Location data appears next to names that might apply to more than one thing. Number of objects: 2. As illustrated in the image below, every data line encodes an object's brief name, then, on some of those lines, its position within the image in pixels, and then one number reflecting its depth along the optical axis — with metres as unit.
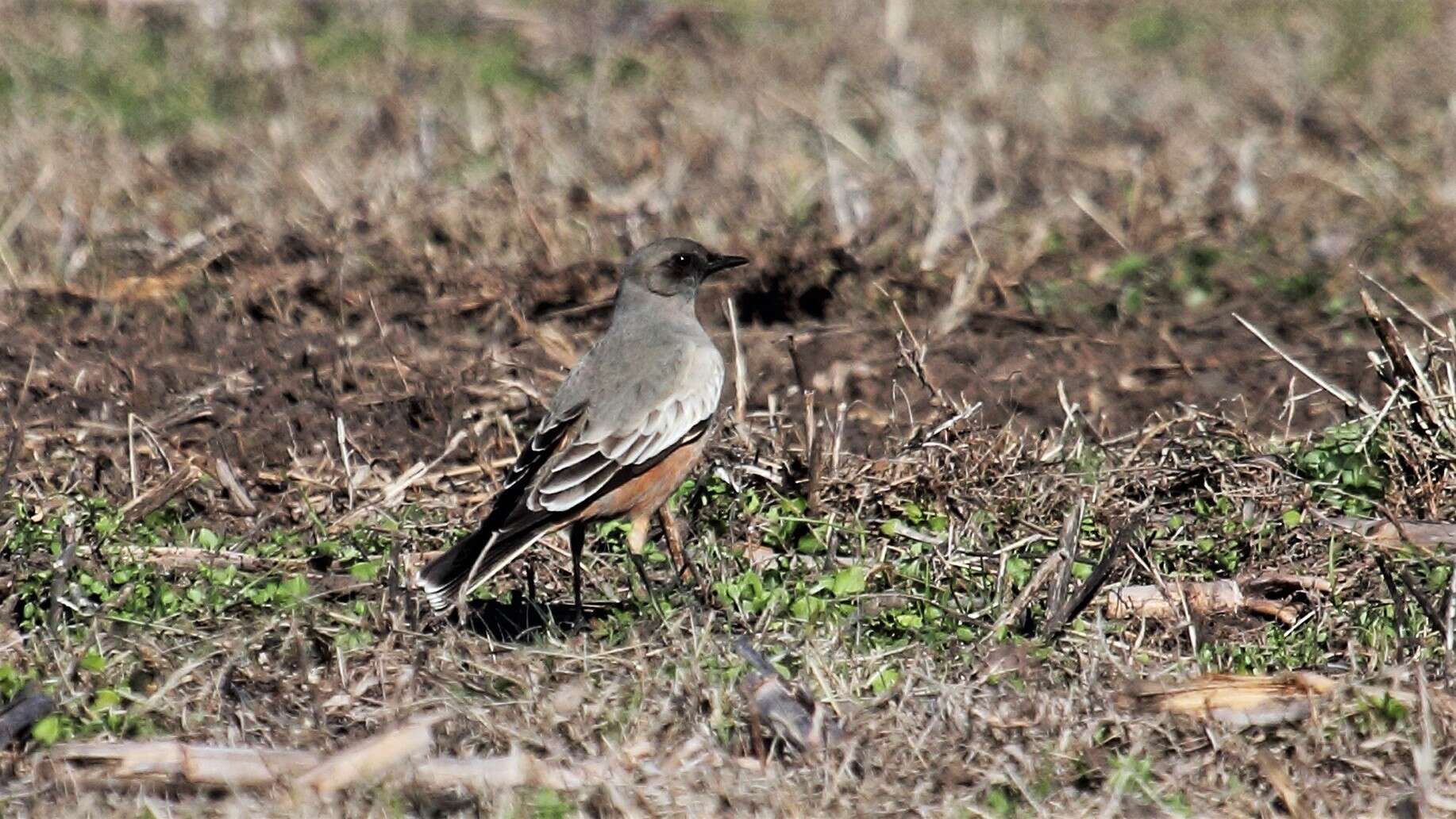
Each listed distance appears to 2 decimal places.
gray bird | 13.76
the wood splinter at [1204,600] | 13.68
